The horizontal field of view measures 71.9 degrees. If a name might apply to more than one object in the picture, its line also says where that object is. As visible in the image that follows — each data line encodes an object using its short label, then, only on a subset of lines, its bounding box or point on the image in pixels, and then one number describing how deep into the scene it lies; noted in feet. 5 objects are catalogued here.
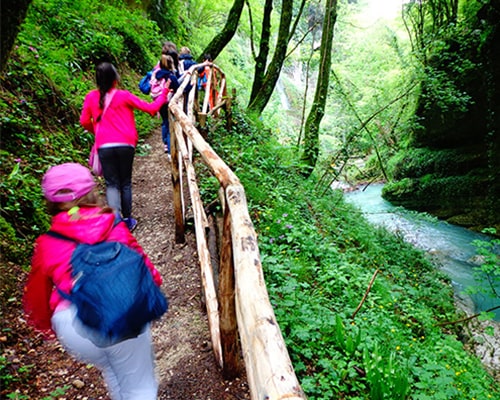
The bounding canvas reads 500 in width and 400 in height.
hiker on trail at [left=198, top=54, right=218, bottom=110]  24.91
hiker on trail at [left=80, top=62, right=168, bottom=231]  11.34
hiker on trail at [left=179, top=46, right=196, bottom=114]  22.73
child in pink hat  5.07
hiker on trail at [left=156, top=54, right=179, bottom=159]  16.79
